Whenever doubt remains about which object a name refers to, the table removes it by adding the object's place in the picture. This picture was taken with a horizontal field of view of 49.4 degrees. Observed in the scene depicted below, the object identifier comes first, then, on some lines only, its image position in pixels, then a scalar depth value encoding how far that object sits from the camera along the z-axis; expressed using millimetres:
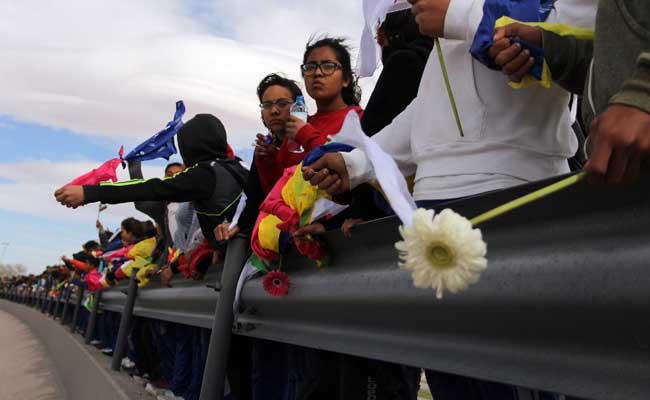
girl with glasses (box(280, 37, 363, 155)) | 3396
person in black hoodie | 3990
